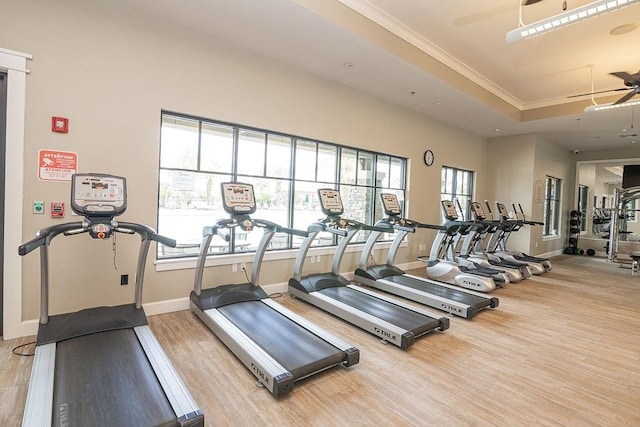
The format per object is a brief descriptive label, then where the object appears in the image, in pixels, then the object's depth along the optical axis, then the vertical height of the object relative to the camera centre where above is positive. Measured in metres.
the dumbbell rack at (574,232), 10.31 -0.47
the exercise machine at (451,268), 5.19 -0.99
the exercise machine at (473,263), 5.70 -0.96
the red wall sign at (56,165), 3.10 +0.30
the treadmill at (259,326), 2.48 -1.18
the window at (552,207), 9.66 +0.29
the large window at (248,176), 3.99 +0.42
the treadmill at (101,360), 1.83 -1.17
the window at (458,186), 8.00 +0.68
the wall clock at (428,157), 7.08 +1.18
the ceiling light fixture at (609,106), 5.37 +1.89
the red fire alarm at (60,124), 3.12 +0.69
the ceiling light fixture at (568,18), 2.74 +1.84
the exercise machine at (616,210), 8.13 +0.24
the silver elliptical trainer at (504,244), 7.09 -0.72
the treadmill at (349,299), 3.35 -1.16
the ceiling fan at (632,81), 4.41 +1.93
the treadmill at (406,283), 4.24 -1.13
